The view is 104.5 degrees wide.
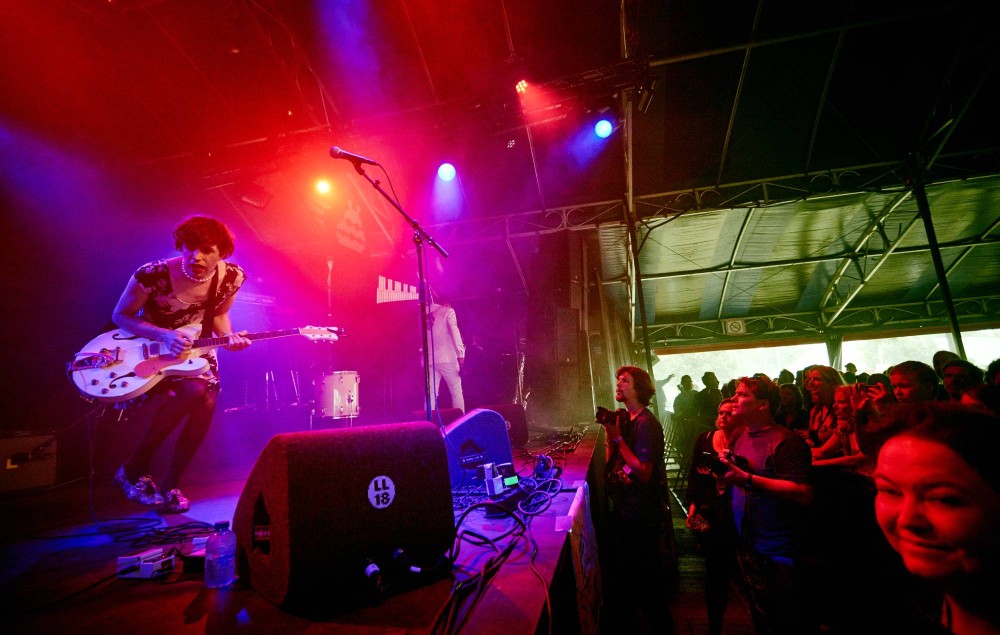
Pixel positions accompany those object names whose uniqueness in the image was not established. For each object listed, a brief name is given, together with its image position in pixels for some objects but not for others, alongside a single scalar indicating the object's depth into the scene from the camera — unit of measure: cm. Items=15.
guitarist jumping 304
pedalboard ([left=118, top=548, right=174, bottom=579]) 170
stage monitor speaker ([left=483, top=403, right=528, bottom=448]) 502
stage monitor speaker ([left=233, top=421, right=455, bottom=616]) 129
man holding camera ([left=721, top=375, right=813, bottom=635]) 241
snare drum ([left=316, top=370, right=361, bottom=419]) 598
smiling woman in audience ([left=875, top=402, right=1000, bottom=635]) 102
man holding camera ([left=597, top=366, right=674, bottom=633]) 310
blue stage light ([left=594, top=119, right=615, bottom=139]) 673
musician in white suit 636
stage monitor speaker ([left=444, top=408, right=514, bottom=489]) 299
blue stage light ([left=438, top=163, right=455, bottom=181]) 821
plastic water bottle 161
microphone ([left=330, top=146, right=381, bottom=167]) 272
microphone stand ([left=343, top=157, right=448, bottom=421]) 304
